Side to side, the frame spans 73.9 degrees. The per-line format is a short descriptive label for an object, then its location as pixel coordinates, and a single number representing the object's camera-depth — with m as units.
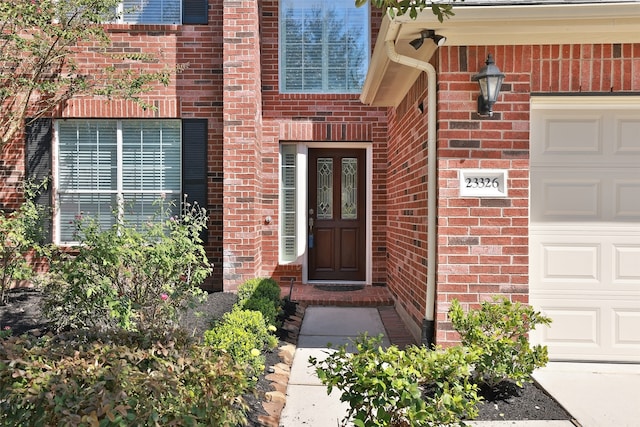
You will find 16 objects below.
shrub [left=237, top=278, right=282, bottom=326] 4.16
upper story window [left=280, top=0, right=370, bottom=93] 6.59
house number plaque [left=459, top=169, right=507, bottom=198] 3.57
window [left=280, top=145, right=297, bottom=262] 6.67
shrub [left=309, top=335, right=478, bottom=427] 1.91
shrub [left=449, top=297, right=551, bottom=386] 2.86
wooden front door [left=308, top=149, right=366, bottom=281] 6.80
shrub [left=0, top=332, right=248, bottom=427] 1.65
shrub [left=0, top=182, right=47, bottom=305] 4.77
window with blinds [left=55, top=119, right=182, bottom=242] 6.15
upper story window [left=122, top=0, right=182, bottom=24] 6.21
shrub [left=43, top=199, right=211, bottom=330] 3.33
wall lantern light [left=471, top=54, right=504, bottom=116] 3.38
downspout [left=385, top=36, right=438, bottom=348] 3.65
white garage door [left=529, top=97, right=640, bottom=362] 3.62
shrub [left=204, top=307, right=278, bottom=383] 3.02
